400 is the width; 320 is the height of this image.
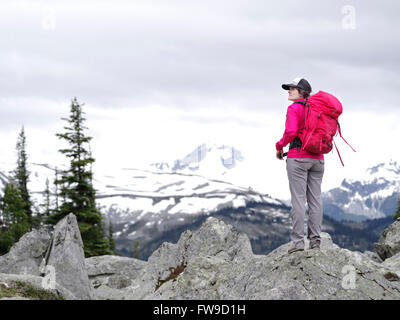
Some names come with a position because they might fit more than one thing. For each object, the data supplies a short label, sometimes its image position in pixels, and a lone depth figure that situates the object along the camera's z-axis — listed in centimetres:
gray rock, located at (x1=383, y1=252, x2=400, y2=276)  1664
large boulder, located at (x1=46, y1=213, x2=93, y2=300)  2011
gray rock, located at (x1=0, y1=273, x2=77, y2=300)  1361
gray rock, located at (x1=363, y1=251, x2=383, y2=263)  2397
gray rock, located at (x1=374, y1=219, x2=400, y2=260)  2195
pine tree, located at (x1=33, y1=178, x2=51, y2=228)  4979
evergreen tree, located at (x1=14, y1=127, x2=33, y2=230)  7838
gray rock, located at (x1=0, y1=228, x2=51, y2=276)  2383
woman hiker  1080
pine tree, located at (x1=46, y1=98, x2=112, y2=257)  4861
